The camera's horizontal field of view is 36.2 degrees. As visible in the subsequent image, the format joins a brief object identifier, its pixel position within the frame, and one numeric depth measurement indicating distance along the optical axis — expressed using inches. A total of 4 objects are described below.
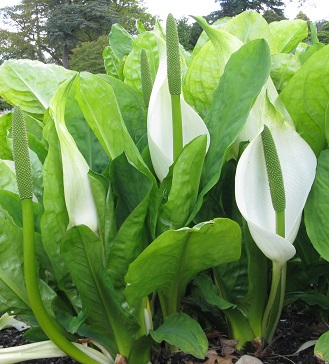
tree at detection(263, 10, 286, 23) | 1046.6
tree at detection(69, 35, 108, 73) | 829.6
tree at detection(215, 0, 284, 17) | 1107.7
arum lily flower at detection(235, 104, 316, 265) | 26.2
